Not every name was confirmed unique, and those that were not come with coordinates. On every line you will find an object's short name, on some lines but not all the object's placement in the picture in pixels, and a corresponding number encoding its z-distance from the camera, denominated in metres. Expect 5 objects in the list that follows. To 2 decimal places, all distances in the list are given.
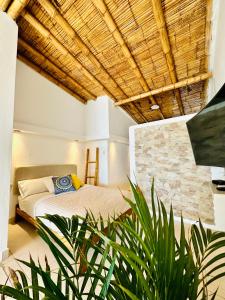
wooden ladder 4.86
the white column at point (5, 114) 1.87
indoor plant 0.50
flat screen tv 0.74
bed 2.21
